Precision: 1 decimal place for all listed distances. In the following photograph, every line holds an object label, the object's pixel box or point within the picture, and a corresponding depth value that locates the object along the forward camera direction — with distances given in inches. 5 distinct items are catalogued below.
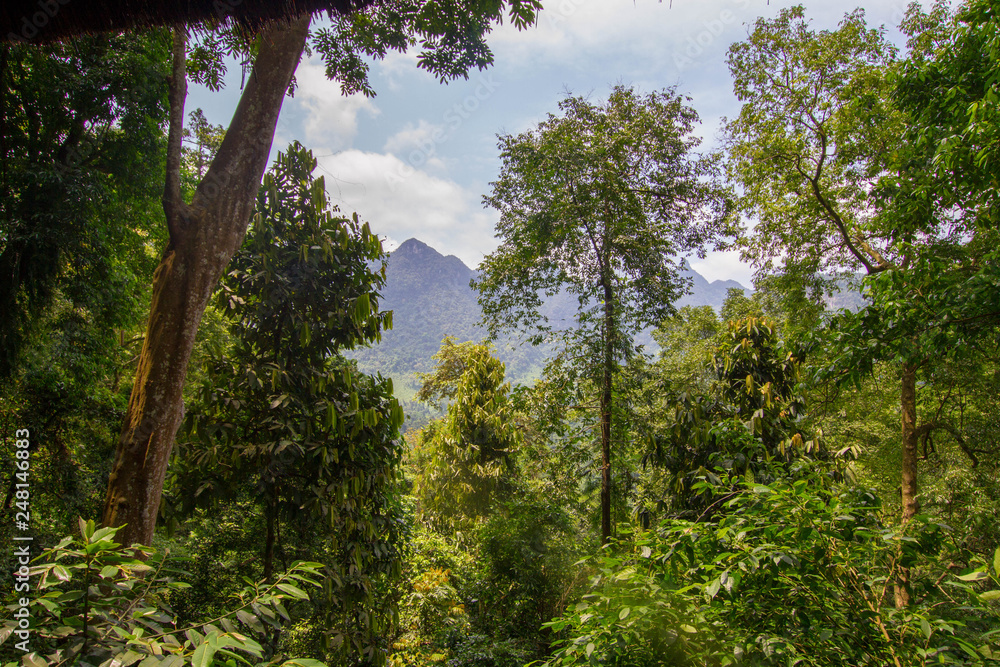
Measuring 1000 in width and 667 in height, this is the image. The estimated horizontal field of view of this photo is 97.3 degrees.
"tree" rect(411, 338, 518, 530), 409.7
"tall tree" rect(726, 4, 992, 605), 275.9
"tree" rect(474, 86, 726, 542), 280.2
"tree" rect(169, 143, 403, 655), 156.8
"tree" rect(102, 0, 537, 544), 103.9
